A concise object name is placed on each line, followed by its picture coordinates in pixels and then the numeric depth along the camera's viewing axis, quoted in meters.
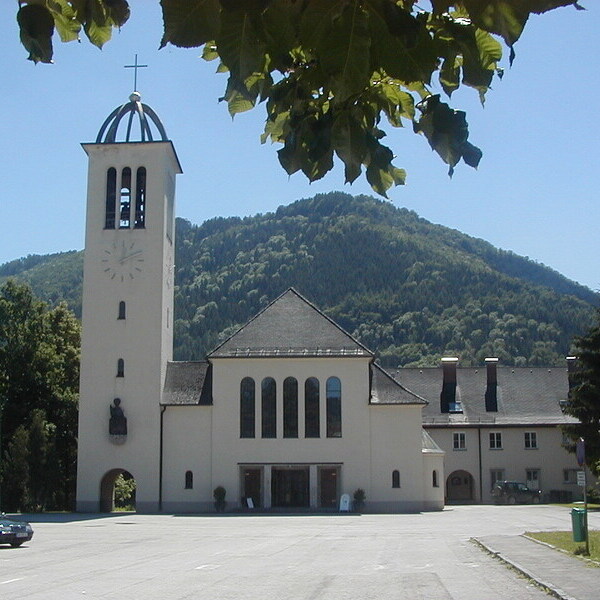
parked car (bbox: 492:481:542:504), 59.60
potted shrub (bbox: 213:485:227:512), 50.84
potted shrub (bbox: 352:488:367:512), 50.56
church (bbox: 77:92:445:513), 51.22
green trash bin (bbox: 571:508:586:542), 21.83
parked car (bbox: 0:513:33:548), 27.31
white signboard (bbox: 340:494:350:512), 49.69
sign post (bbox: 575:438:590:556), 20.79
